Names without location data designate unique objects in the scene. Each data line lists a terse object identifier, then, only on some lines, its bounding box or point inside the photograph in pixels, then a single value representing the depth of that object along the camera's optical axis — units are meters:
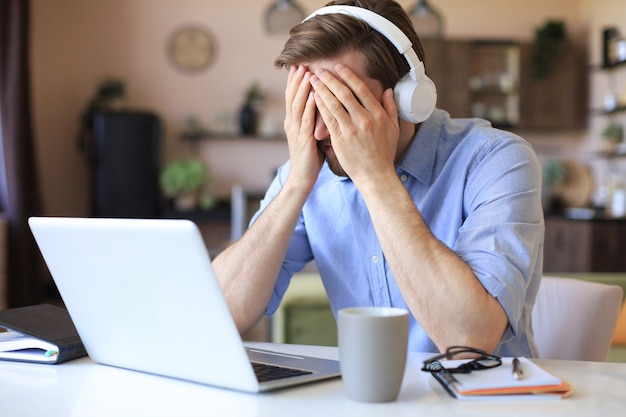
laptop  0.95
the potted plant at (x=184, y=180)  6.41
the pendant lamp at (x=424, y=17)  4.86
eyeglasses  1.03
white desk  0.91
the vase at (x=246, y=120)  6.74
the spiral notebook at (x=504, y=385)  0.95
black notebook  1.20
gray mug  0.92
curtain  5.33
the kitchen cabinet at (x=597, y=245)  5.50
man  1.23
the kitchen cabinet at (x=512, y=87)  6.92
